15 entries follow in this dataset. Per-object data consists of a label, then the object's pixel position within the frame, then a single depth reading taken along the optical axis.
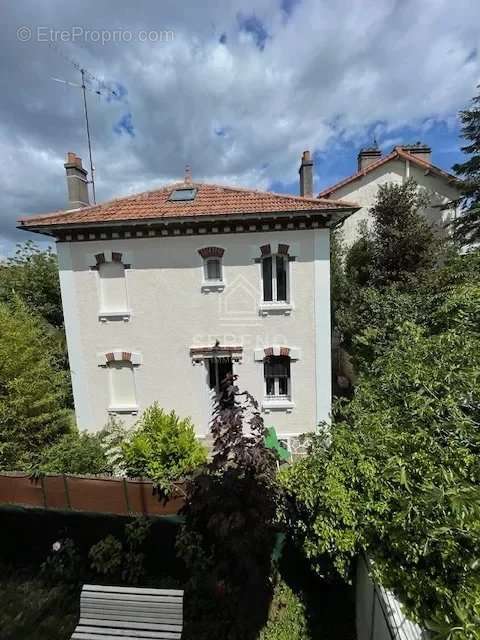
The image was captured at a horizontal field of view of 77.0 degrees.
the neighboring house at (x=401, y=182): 13.59
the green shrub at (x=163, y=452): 6.86
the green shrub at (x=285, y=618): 4.73
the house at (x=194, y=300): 8.95
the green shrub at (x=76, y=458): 6.96
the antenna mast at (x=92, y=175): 11.39
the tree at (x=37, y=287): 14.01
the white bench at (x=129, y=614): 4.24
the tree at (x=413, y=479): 2.21
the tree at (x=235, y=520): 4.39
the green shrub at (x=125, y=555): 5.68
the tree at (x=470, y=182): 12.12
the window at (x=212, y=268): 9.12
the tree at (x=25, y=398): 7.89
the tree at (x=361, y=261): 12.28
